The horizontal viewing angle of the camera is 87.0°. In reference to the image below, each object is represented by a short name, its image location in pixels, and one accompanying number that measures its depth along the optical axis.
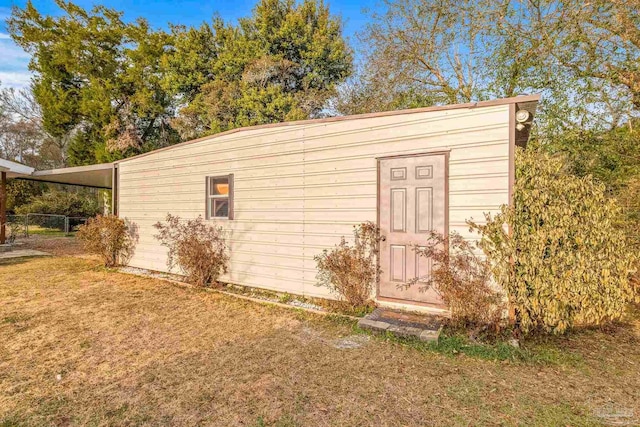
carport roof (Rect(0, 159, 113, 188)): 8.88
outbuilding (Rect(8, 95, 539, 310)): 3.91
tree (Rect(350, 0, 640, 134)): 7.40
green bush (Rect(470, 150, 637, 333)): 3.34
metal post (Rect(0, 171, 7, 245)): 10.40
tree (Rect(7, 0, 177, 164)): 17.19
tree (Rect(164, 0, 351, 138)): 15.03
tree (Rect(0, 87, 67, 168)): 20.92
